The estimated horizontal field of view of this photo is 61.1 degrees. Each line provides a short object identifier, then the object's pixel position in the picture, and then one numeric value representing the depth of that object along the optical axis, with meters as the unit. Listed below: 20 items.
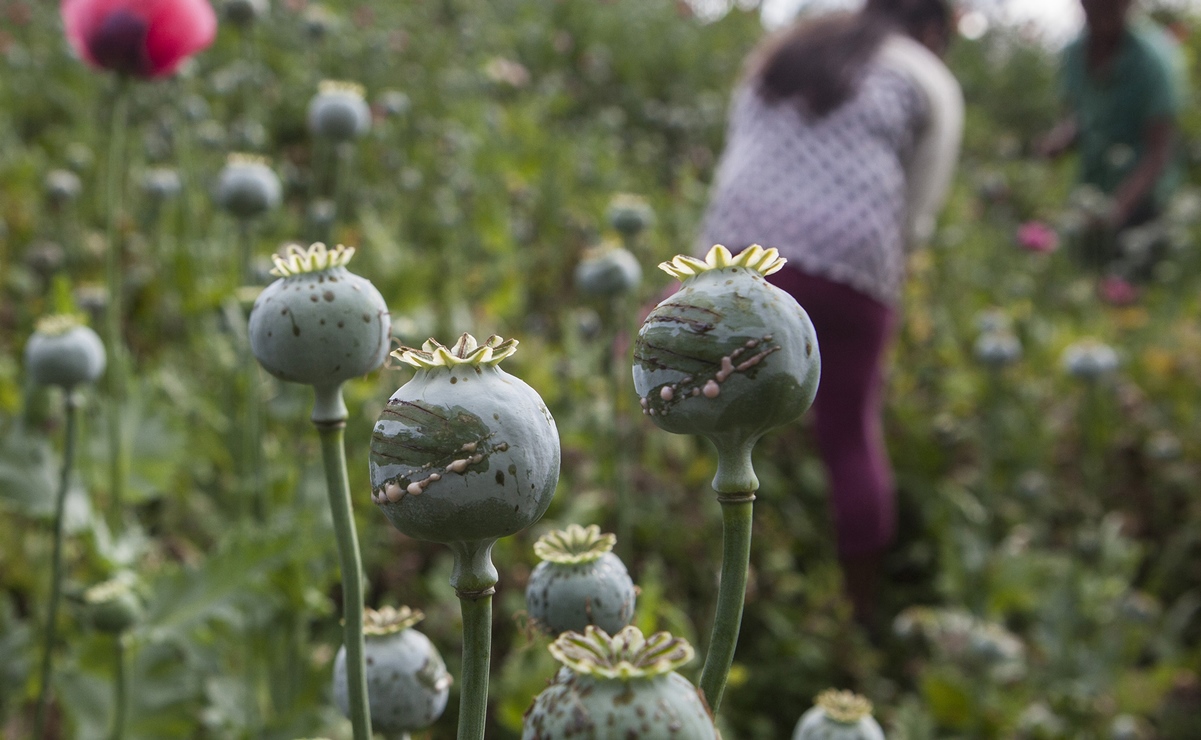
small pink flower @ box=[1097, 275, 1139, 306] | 4.11
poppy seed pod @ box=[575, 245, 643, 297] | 1.73
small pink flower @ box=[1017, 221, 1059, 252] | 3.69
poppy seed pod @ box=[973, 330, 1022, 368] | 2.11
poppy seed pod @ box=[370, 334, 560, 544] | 0.38
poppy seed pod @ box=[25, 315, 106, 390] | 1.09
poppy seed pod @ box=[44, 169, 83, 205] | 2.48
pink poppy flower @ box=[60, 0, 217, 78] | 1.41
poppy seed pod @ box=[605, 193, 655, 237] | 1.99
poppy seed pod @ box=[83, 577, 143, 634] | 1.02
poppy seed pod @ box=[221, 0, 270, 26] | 2.05
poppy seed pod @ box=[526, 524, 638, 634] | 0.56
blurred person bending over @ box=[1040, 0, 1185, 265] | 4.41
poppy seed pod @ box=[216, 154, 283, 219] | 1.41
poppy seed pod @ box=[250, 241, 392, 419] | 0.50
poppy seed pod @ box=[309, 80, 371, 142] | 1.52
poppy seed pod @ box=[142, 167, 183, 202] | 2.33
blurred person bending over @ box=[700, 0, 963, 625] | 2.38
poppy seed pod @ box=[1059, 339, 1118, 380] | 2.21
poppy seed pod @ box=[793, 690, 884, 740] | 0.76
